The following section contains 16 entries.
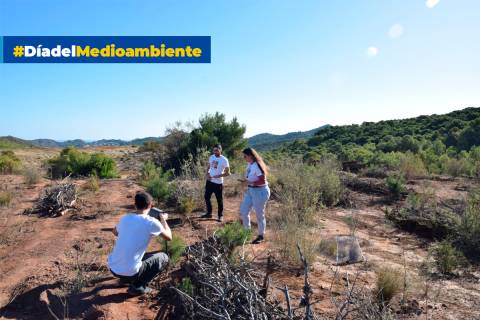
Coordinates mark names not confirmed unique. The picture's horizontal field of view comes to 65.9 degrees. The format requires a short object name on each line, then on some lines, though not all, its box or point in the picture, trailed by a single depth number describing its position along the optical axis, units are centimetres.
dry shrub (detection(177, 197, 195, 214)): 745
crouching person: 389
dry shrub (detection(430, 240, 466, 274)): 509
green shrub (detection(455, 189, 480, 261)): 596
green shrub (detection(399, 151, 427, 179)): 1377
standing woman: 578
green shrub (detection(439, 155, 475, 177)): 1451
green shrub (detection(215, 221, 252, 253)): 488
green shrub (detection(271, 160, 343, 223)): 895
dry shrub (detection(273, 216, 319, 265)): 498
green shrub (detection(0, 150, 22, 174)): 1360
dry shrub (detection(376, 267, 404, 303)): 404
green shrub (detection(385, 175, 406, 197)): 1054
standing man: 696
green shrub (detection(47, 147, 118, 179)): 1374
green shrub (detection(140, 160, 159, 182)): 1090
